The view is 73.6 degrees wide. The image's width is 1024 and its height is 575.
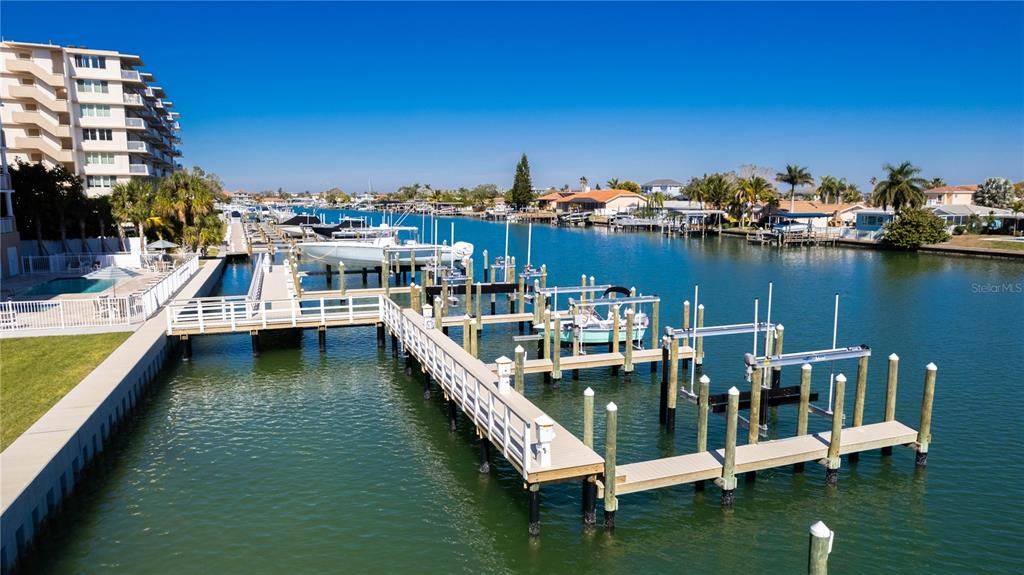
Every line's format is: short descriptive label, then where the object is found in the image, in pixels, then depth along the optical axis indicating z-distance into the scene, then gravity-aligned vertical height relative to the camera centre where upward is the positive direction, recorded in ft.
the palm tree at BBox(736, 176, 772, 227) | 399.24 +12.59
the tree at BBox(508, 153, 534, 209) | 631.97 +21.44
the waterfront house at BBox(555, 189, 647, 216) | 549.13 +6.82
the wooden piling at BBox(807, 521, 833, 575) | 30.17 -15.09
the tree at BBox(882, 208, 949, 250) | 269.03 -7.42
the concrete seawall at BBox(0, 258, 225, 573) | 42.04 -17.29
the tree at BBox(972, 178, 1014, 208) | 410.10 +10.63
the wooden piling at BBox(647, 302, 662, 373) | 93.16 -15.84
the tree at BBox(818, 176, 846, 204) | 507.30 +16.99
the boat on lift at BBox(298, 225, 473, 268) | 181.88 -11.11
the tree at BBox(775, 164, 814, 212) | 395.34 +19.52
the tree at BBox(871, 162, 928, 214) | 298.35 +9.83
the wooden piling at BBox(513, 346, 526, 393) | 69.92 -16.18
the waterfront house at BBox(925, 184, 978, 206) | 423.23 +9.34
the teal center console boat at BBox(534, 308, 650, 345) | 95.14 -16.36
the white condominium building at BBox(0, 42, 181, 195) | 204.44 +31.54
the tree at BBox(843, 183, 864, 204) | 552.41 +12.82
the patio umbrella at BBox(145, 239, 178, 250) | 155.75 -8.15
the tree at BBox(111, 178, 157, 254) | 173.17 +1.15
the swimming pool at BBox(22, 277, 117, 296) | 113.80 -13.21
